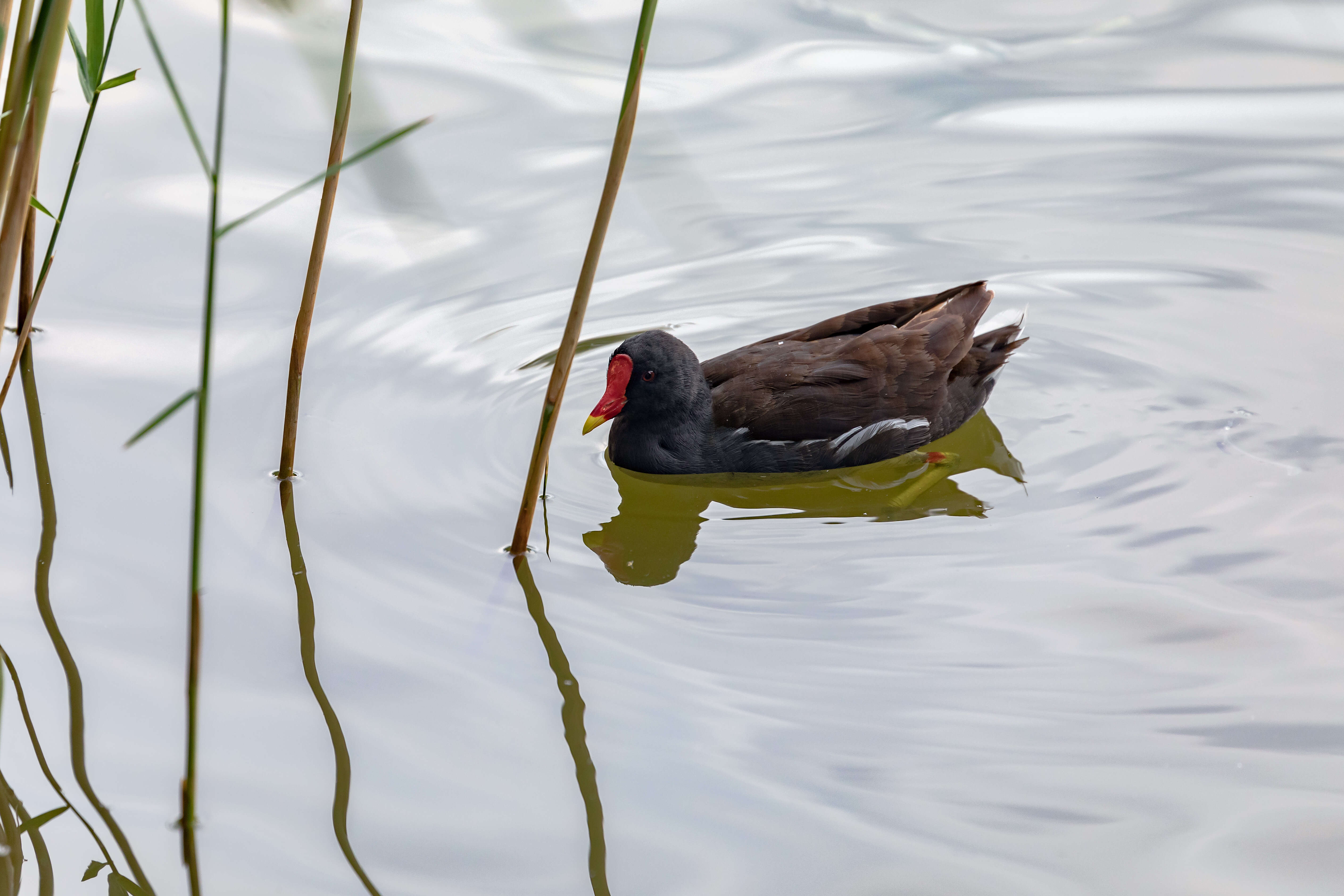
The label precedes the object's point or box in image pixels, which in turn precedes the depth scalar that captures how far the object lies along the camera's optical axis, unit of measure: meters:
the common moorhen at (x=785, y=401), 8.81
